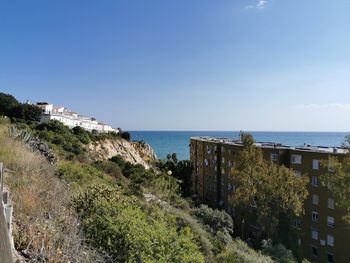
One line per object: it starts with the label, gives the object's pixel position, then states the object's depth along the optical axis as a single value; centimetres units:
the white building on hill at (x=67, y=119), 4795
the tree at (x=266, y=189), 2031
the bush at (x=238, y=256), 955
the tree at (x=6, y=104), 4238
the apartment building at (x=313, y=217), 2323
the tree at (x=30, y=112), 4256
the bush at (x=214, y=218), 1662
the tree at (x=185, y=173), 4443
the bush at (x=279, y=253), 1613
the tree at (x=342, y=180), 1705
